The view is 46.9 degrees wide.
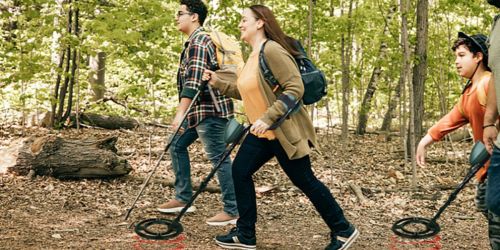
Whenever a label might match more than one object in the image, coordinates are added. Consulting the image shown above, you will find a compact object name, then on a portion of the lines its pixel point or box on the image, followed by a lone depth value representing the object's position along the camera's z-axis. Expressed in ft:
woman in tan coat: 13.52
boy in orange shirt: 12.51
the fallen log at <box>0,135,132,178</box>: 22.44
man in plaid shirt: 16.88
